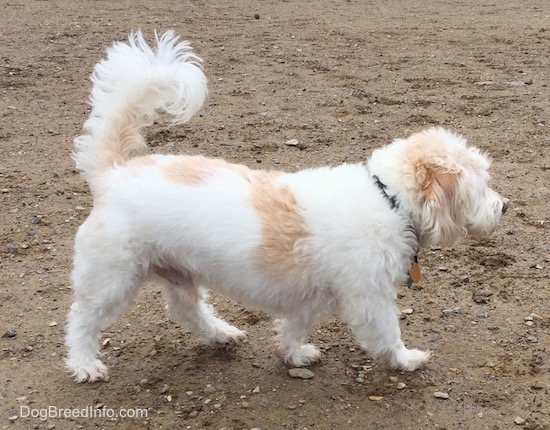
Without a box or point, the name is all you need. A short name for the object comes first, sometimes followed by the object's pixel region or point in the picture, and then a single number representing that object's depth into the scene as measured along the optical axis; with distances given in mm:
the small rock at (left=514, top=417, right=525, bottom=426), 2883
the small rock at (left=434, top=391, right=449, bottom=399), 3077
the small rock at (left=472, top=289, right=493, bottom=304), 3756
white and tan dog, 2816
